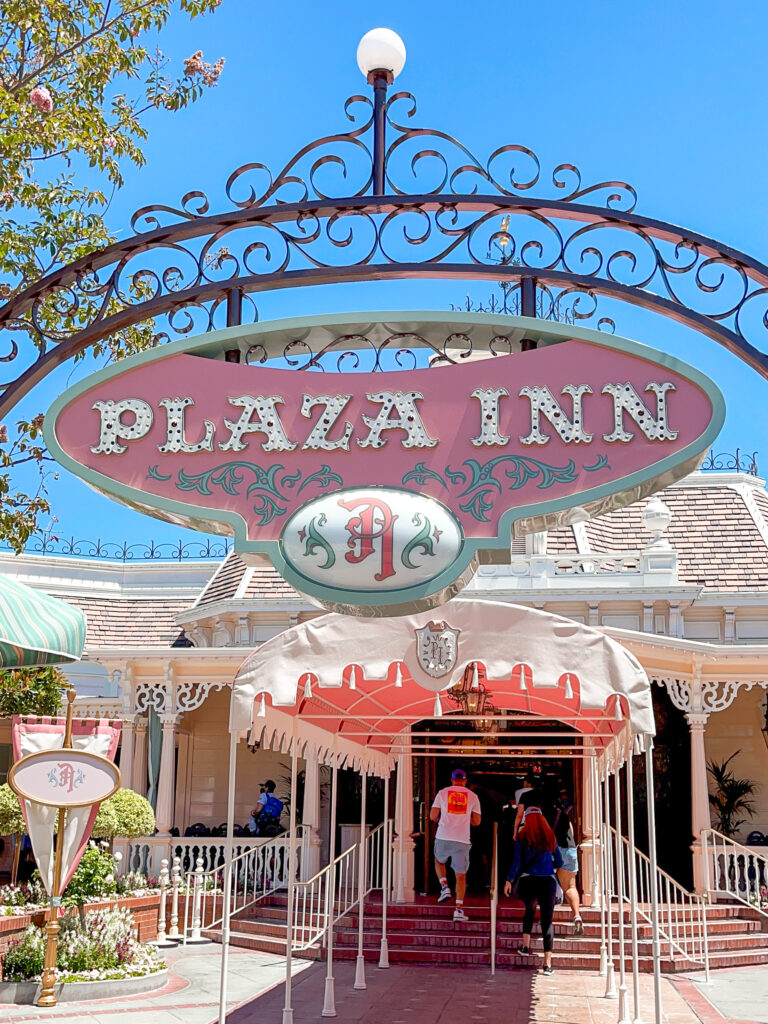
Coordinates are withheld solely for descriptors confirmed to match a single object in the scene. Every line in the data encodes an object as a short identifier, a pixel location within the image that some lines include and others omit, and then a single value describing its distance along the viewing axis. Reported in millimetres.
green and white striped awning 5484
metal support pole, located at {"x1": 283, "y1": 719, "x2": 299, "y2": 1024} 8523
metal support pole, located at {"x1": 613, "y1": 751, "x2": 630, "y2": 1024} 8710
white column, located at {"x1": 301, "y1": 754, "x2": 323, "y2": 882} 16172
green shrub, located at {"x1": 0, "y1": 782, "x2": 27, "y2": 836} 12172
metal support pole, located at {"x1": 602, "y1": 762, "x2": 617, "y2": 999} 10209
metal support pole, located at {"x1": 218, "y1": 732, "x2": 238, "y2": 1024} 7148
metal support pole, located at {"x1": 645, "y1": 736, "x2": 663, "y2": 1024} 6974
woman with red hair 11117
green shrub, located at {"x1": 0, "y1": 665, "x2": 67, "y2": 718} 10625
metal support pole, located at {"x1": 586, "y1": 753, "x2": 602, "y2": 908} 10796
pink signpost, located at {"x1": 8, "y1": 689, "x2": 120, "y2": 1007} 9477
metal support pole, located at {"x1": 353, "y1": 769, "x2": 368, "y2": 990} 10555
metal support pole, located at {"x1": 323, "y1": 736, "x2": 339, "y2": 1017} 9047
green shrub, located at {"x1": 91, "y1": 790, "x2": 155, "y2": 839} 13039
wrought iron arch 5910
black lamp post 6098
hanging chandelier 9211
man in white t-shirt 13516
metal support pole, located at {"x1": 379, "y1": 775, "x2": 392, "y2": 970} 11578
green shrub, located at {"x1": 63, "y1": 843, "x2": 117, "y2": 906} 10820
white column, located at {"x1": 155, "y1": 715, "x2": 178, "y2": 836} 17156
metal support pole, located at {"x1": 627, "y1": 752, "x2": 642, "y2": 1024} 8133
